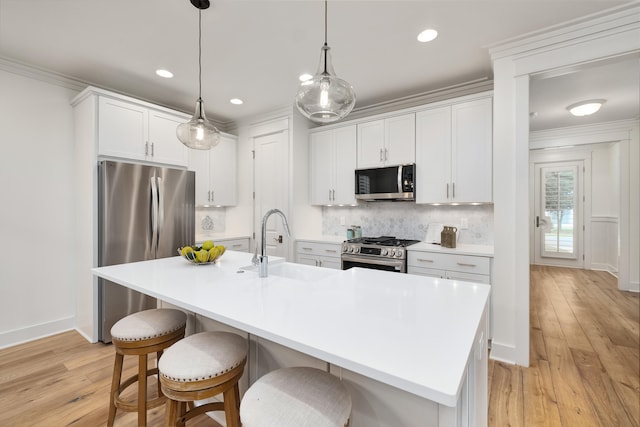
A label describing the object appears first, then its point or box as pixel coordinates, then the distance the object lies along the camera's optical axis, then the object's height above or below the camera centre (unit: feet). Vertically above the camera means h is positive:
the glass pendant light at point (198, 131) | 6.72 +1.93
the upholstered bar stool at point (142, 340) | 4.93 -2.24
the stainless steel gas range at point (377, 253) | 9.68 -1.44
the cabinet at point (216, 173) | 12.63 +1.85
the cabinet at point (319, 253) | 11.39 -1.69
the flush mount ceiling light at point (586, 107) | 11.77 +4.37
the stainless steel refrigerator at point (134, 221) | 9.04 -0.28
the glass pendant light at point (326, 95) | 4.82 +2.01
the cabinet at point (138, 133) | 9.30 +2.80
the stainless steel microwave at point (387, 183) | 10.53 +1.14
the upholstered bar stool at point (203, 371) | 3.75 -2.11
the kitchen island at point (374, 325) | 2.44 -1.24
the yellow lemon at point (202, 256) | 6.40 -0.96
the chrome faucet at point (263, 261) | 5.41 -0.92
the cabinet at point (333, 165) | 12.12 +2.06
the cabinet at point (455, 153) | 9.28 +2.02
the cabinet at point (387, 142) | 10.72 +2.76
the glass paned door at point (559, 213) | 18.90 -0.05
